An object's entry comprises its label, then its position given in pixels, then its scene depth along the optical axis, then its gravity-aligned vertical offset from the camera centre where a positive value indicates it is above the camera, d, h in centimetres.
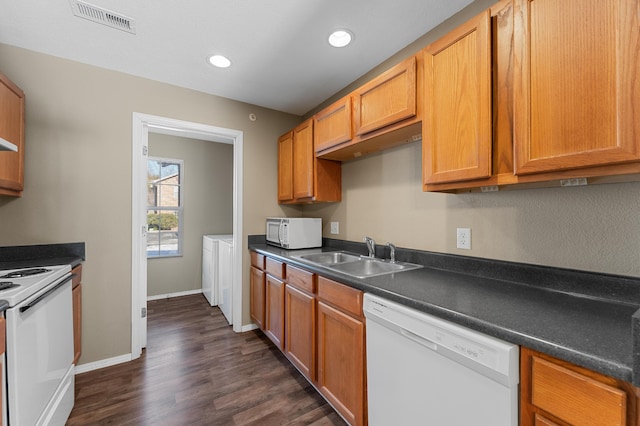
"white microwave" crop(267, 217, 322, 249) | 257 -19
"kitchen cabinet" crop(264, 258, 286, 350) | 223 -78
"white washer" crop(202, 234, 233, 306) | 353 -76
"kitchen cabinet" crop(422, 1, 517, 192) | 114 +51
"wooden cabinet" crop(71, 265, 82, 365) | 195 -73
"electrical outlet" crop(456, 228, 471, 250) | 157 -15
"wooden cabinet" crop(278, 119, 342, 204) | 248 +40
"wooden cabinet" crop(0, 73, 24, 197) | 168 +54
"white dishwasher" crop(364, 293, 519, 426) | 83 -59
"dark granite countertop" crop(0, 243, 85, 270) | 185 -31
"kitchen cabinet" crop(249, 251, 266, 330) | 261 -76
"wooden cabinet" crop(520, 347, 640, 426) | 64 -48
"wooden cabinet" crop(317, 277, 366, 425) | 141 -79
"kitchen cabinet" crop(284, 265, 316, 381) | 181 -78
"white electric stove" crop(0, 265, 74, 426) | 111 -64
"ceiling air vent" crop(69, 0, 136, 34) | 159 +123
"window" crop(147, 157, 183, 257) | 397 +10
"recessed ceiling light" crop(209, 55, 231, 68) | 209 +123
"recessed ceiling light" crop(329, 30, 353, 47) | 179 +122
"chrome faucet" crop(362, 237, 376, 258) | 212 -26
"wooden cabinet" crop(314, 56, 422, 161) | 152 +65
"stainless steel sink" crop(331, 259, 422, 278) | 182 -38
